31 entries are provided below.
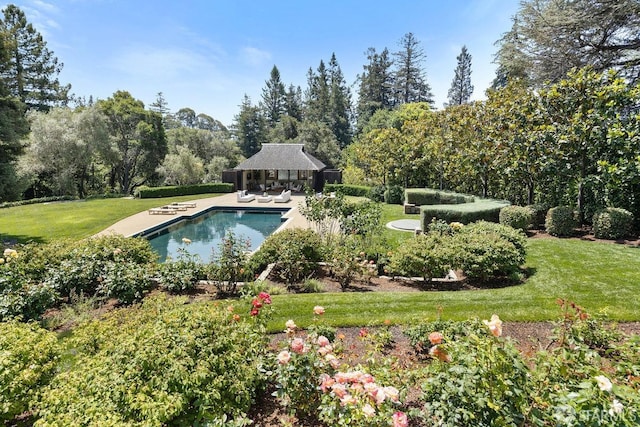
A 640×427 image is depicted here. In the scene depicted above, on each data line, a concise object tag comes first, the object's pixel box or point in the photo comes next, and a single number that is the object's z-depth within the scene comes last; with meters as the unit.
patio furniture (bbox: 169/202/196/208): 19.76
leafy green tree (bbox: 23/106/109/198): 22.91
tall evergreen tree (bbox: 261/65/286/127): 53.81
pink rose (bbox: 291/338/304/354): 2.75
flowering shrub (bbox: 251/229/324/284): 7.25
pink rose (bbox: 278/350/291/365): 2.62
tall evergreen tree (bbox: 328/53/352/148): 47.62
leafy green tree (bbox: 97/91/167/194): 28.58
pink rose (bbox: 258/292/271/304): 3.60
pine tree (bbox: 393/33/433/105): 46.06
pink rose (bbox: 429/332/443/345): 2.64
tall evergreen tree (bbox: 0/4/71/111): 30.55
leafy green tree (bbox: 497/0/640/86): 12.88
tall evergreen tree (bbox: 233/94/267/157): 47.34
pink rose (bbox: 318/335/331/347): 2.77
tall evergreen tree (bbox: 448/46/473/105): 47.97
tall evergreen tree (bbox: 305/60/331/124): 49.59
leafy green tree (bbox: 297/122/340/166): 37.06
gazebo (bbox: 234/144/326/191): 28.03
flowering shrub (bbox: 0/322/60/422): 2.69
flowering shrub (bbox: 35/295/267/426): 2.25
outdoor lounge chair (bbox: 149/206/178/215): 17.92
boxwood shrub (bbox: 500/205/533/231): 10.25
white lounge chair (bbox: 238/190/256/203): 23.37
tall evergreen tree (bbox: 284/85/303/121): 53.97
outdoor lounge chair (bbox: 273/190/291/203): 23.57
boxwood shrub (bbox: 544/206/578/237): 9.91
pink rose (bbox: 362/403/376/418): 2.02
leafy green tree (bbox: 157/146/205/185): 28.64
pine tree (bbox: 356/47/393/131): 48.34
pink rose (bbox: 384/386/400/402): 2.14
